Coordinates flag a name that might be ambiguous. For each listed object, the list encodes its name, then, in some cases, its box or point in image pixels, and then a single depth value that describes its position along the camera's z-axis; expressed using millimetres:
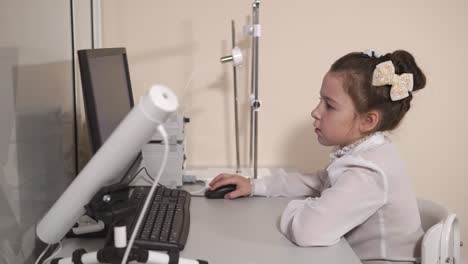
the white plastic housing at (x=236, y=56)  1631
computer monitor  1062
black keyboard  1027
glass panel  1021
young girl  1207
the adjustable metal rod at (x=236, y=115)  1840
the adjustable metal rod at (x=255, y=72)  1688
